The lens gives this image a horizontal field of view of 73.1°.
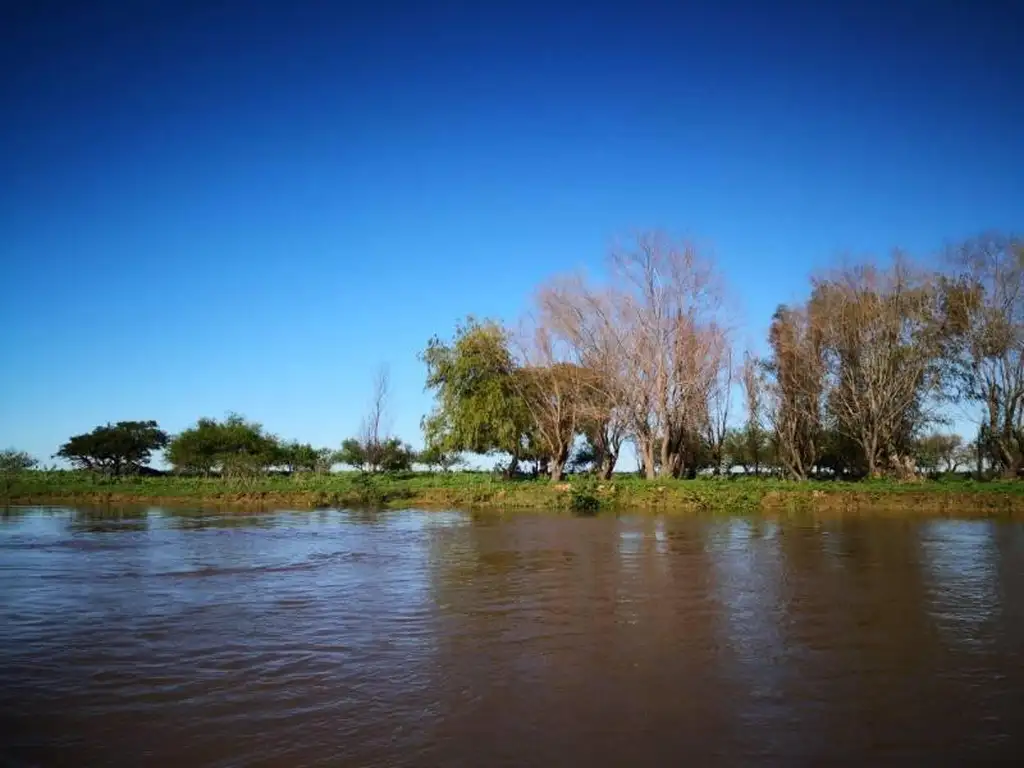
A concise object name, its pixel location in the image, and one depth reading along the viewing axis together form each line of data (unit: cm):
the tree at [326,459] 5482
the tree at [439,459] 4469
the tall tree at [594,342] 3697
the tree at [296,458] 5883
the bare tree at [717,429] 4041
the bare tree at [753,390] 4219
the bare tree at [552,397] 3947
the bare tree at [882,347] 3438
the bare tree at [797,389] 3744
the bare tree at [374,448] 5069
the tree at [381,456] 5238
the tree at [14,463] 4651
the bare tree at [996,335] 3362
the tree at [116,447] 5181
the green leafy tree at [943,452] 5072
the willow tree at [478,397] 4097
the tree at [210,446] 5128
